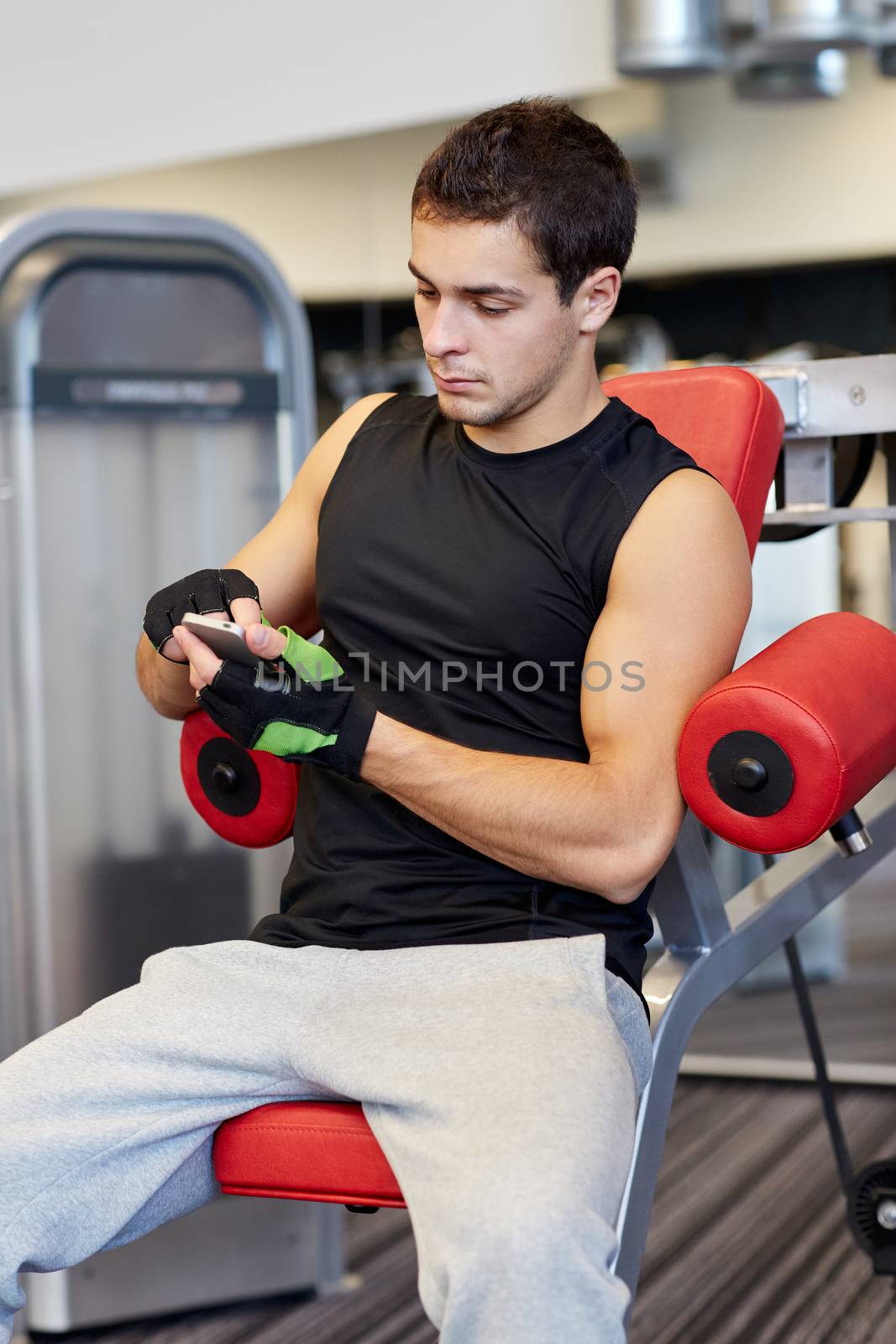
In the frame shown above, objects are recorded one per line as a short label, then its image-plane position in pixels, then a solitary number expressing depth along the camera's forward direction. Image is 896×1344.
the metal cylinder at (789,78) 3.46
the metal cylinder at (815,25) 3.07
